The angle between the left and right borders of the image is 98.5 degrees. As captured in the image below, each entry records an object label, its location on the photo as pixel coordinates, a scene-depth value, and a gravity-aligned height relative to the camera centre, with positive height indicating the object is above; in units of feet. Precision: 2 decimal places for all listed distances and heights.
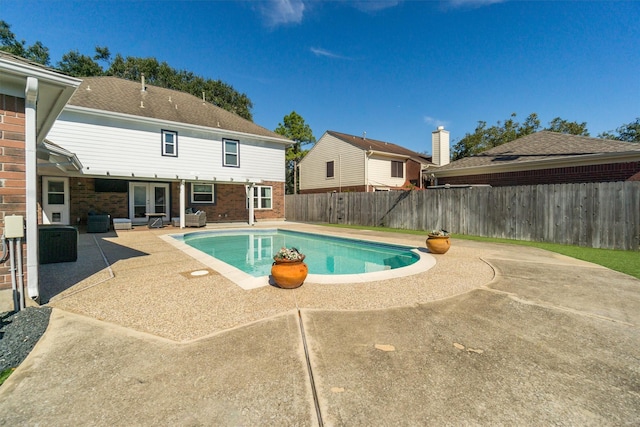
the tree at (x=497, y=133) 99.50 +27.72
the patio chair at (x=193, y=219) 49.06 -1.78
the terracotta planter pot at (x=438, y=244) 25.23 -3.25
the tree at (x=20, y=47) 86.07 +52.86
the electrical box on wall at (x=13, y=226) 11.32 -0.70
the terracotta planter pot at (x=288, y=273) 15.20 -3.54
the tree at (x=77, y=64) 92.02 +48.91
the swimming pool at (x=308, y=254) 18.70 -4.72
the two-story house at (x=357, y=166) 71.41 +12.12
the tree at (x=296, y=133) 107.55 +29.97
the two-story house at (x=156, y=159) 43.52 +9.57
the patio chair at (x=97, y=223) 40.65 -2.03
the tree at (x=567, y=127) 96.68 +29.19
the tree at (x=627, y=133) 104.99 +30.10
